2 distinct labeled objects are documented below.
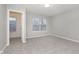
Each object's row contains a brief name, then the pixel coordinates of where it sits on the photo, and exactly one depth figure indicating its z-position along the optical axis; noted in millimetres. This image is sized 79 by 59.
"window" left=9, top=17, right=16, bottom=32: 4139
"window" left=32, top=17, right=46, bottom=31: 4397
